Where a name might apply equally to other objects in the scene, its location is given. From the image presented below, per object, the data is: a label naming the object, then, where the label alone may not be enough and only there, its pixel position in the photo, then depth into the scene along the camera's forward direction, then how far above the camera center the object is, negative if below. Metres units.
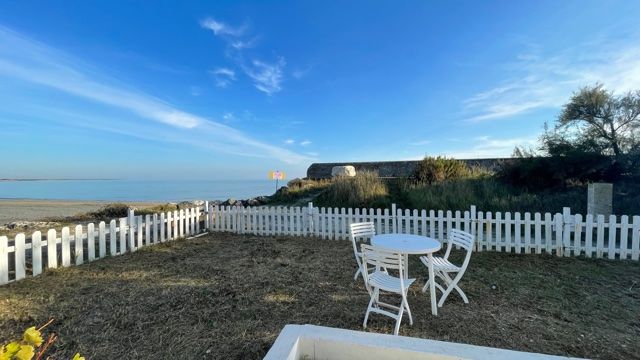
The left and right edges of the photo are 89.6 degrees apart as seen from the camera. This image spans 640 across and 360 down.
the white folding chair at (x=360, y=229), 4.99 -0.88
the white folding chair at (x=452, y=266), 3.92 -1.14
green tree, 11.25 +1.99
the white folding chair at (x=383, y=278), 3.27 -1.12
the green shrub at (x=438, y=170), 13.50 +0.26
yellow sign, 16.34 +0.03
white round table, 3.68 -0.85
